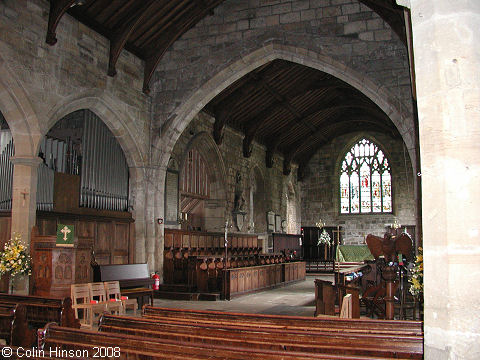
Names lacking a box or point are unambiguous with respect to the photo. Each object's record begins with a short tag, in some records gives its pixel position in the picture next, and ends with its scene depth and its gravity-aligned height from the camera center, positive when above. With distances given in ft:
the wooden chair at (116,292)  20.23 -2.39
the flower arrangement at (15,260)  20.15 -1.04
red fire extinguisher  29.20 -2.81
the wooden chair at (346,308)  15.44 -2.34
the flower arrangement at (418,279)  13.82 -1.30
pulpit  18.69 -1.26
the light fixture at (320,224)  67.56 +1.64
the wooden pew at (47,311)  13.60 -2.25
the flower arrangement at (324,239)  63.77 -0.45
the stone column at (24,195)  23.47 +2.01
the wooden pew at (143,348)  7.07 -1.77
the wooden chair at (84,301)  17.85 -2.55
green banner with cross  18.85 -0.02
